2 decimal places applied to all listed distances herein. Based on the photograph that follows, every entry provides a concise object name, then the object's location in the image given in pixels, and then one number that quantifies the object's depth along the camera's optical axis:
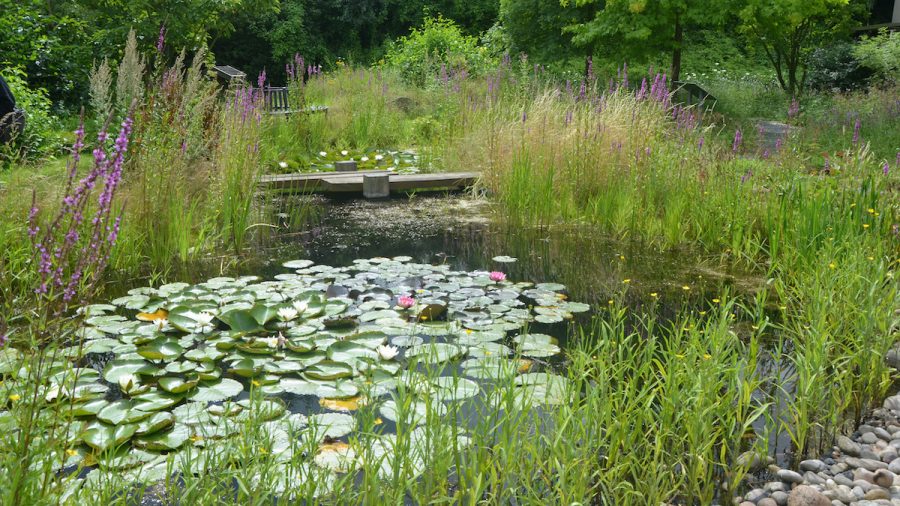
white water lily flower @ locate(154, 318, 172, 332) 3.34
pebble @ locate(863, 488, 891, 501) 2.34
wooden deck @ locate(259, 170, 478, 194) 7.46
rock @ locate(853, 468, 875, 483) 2.45
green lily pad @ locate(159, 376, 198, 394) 2.79
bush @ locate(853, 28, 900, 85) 13.72
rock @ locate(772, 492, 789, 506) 2.33
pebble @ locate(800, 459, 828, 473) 2.53
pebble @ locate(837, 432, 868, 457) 2.64
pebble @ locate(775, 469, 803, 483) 2.45
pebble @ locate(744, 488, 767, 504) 2.36
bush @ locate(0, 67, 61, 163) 7.25
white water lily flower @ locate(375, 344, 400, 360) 2.95
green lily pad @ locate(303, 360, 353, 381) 2.97
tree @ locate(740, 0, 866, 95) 10.03
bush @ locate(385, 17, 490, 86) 14.48
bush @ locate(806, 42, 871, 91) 15.48
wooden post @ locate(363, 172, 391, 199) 7.34
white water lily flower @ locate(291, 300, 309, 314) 3.51
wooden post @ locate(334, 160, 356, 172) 8.46
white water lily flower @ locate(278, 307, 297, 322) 3.43
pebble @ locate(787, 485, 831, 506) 2.25
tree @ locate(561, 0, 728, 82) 10.40
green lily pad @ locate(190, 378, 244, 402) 2.78
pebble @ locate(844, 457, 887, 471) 2.53
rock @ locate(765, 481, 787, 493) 2.40
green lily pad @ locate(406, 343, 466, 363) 3.05
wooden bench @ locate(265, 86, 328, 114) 10.12
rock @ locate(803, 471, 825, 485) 2.44
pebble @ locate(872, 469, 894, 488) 2.43
